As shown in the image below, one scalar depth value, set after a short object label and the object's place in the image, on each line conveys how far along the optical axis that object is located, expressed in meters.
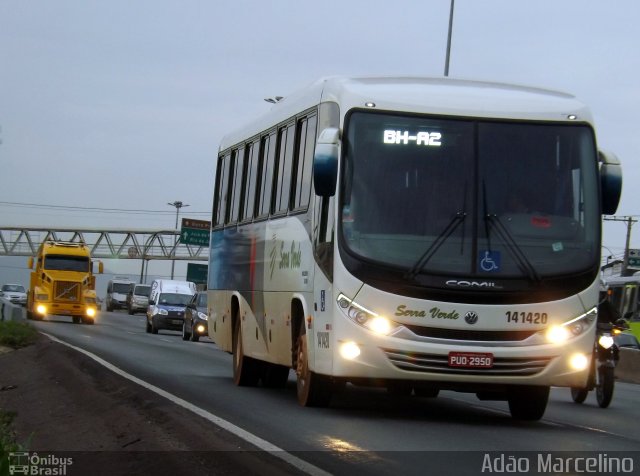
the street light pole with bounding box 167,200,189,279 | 124.69
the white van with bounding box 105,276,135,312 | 99.50
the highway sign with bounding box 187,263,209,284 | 90.50
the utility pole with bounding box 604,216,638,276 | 72.93
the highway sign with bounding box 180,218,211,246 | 89.62
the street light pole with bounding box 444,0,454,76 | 39.19
